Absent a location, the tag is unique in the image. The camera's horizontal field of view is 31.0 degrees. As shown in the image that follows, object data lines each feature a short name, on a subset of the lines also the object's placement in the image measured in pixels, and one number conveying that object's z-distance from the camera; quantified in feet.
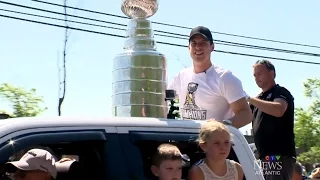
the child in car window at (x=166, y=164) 10.26
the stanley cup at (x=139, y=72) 13.30
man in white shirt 13.93
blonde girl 10.98
